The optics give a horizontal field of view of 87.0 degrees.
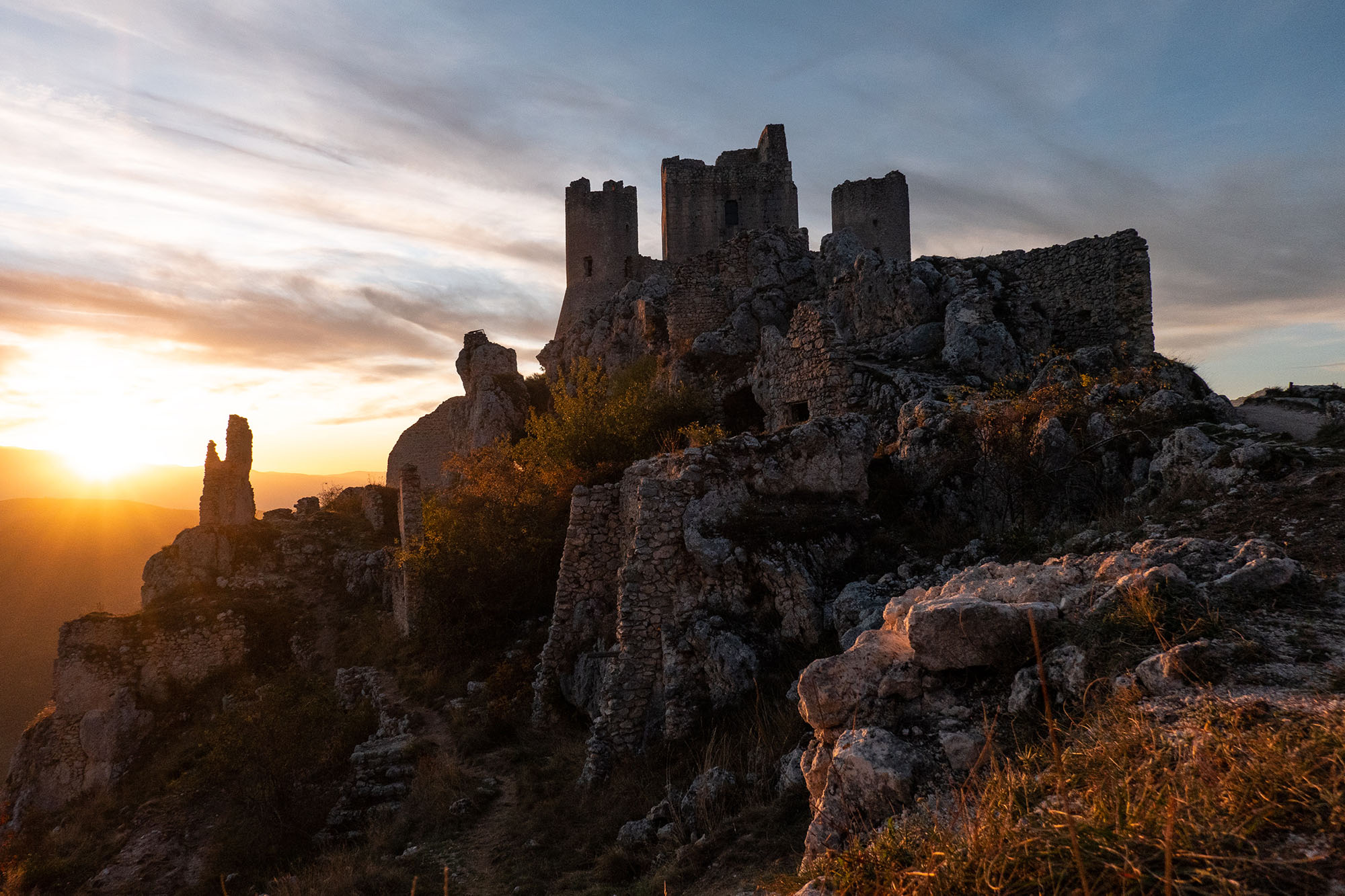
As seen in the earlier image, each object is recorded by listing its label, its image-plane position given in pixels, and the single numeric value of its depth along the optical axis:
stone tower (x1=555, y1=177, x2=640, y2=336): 37.06
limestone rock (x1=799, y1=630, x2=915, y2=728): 4.72
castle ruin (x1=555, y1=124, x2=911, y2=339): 36.00
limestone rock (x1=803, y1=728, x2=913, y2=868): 3.89
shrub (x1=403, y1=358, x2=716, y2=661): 15.08
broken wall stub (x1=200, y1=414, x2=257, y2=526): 24.11
